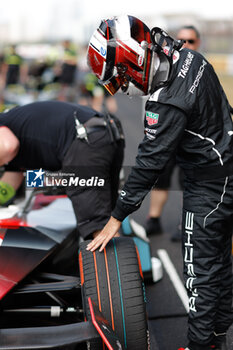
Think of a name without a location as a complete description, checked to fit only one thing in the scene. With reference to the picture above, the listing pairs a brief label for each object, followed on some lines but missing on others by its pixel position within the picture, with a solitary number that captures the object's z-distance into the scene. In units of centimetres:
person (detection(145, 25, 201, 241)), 873
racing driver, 407
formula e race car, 378
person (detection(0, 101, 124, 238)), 539
